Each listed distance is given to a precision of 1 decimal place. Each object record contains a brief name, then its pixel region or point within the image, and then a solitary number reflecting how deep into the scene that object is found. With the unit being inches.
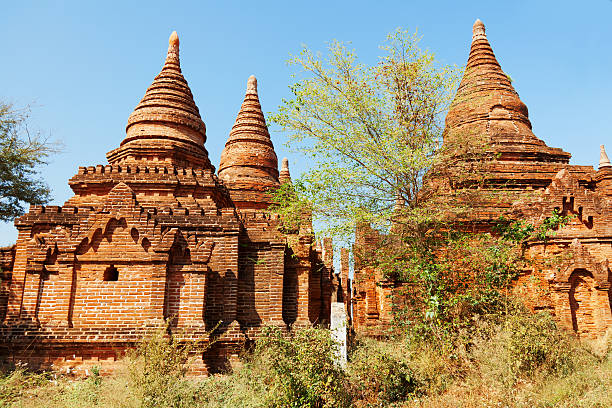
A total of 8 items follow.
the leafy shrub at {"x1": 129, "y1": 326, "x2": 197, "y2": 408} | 296.7
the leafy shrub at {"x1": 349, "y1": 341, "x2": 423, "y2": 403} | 344.2
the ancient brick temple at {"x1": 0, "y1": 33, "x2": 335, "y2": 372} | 398.0
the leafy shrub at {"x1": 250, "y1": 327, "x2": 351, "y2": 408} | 301.1
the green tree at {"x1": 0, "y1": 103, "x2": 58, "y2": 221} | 580.4
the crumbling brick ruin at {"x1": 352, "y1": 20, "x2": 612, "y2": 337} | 462.6
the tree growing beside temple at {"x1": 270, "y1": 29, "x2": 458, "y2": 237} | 425.1
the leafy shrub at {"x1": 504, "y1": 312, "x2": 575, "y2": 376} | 346.6
